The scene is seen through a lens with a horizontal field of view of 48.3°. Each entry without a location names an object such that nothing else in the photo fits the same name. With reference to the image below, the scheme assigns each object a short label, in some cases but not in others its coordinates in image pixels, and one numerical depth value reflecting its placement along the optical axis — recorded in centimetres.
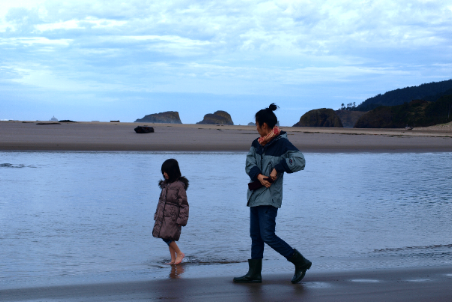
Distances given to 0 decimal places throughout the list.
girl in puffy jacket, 543
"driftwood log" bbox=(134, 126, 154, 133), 3487
